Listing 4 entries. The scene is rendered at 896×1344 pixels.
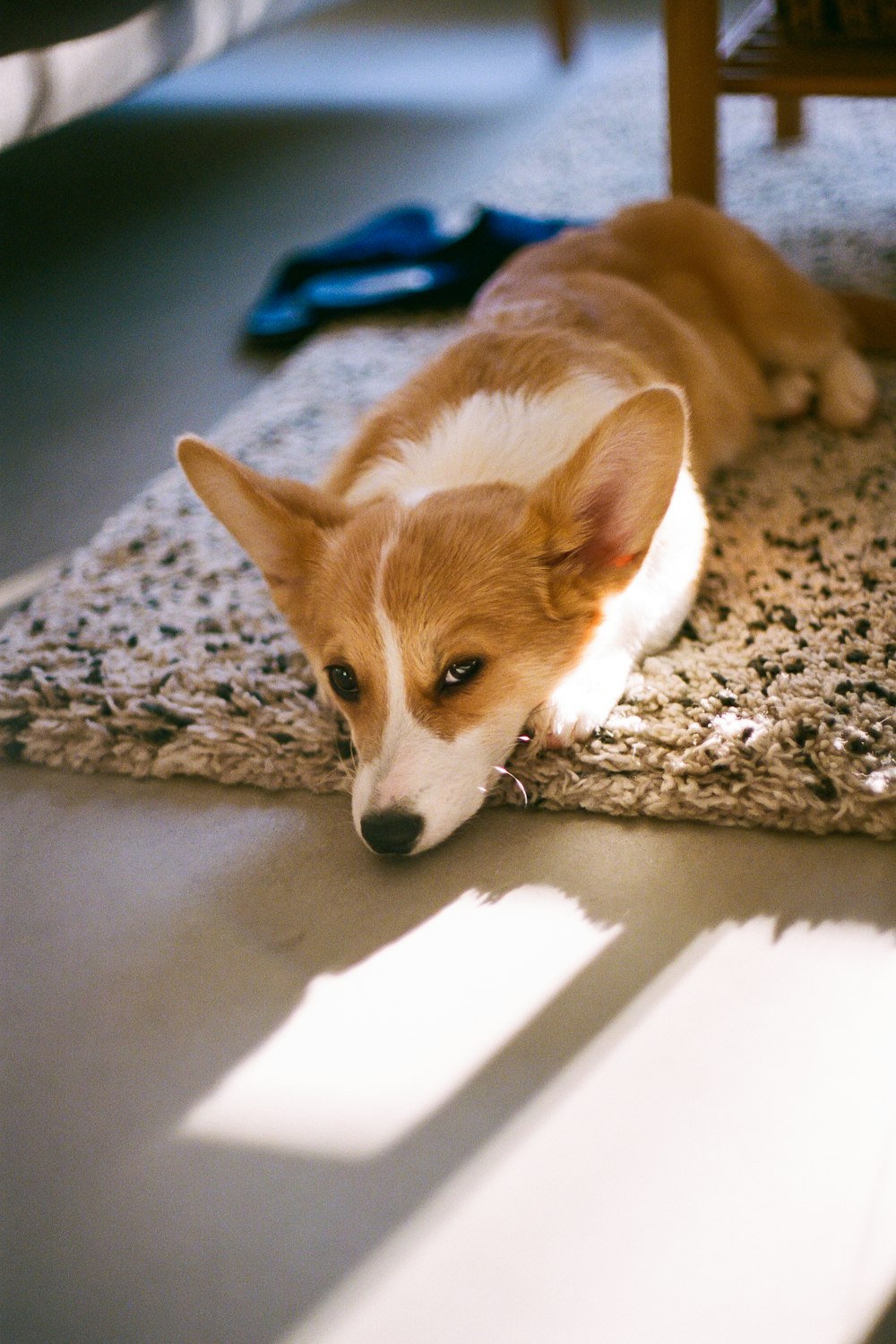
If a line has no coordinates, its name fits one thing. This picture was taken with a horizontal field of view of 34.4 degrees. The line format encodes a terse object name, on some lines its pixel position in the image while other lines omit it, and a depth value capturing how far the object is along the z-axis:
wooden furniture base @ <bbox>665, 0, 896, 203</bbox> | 0.90
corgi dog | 0.57
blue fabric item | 1.10
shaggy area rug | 0.59
